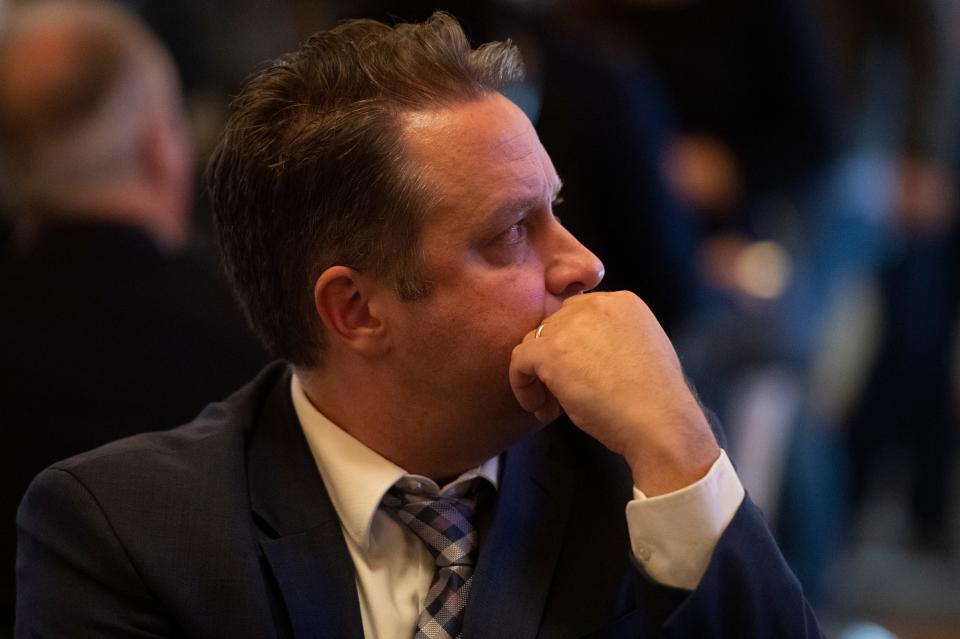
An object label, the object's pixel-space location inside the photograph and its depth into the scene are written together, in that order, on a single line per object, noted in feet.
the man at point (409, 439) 10.64
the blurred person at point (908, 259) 28.71
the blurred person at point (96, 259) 15.06
